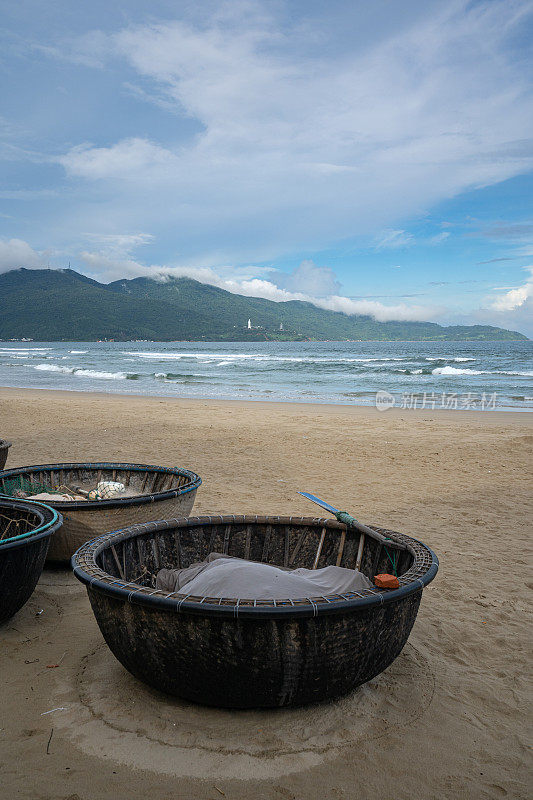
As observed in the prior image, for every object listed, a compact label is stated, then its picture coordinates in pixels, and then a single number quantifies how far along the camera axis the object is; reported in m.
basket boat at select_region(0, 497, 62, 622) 2.96
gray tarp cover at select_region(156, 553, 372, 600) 2.80
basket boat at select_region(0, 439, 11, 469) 5.95
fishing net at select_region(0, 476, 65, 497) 4.76
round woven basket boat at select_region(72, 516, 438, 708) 2.27
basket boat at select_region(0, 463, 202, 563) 3.92
